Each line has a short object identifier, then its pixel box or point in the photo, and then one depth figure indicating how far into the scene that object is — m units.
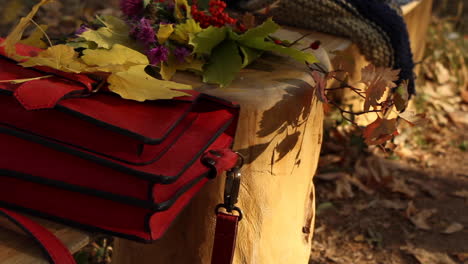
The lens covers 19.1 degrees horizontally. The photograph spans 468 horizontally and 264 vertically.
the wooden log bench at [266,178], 1.26
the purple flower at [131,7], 1.34
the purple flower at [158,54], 1.27
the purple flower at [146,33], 1.29
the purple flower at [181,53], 1.27
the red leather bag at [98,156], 1.14
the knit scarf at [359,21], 1.62
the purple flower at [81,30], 1.30
